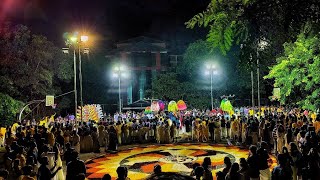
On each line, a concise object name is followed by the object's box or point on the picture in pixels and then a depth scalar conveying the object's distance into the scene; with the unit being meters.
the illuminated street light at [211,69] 31.72
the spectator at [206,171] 7.54
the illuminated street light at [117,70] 31.97
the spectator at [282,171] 7.28
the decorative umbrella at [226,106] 27.97
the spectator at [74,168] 8.38
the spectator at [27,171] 7.70
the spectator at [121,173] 7.05
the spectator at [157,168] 7.18
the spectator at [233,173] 7.03
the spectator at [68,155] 10.04
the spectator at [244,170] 7.74
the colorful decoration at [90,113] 26.64
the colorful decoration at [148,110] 32.54
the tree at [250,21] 3.13
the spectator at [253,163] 7.85
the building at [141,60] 48.29
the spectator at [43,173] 8.29
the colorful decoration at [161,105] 32.34
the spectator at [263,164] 8.46
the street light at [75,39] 18.67
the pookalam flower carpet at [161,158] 14.19
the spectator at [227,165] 7.73
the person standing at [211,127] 20.55
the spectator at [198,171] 7.35
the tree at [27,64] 26.22
